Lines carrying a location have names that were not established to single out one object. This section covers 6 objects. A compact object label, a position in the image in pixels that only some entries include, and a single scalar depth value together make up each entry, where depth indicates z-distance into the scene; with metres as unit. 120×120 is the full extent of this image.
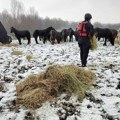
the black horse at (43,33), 11.86
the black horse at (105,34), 9.61
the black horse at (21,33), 11.79
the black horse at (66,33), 12.25
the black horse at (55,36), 11.05
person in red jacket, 4.23
